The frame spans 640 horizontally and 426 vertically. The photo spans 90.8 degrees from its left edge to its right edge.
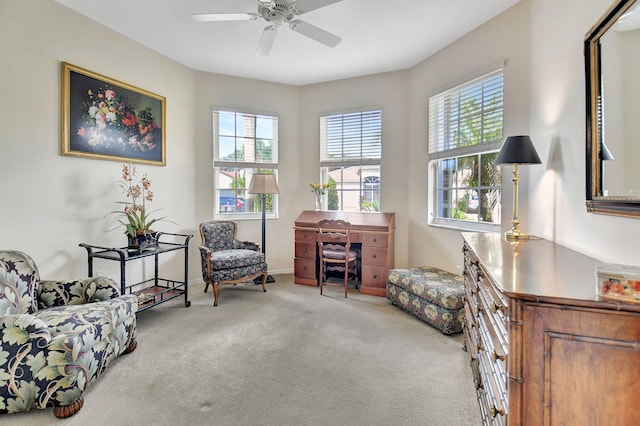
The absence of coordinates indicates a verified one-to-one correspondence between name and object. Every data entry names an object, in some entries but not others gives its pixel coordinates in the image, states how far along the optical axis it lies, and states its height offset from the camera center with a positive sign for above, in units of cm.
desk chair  385 -46
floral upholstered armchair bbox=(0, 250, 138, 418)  172 -74
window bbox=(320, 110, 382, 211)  443 +75
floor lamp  421 +34
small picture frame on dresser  92 -22
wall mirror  132 +47
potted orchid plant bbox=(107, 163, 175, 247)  306 +5
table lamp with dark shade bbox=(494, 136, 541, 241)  216 +38
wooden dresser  95 -45
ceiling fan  234 +151
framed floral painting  286 +94
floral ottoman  273 -80
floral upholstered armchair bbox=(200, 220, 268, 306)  362 -56
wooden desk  388 -46
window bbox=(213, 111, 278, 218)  448 +78
